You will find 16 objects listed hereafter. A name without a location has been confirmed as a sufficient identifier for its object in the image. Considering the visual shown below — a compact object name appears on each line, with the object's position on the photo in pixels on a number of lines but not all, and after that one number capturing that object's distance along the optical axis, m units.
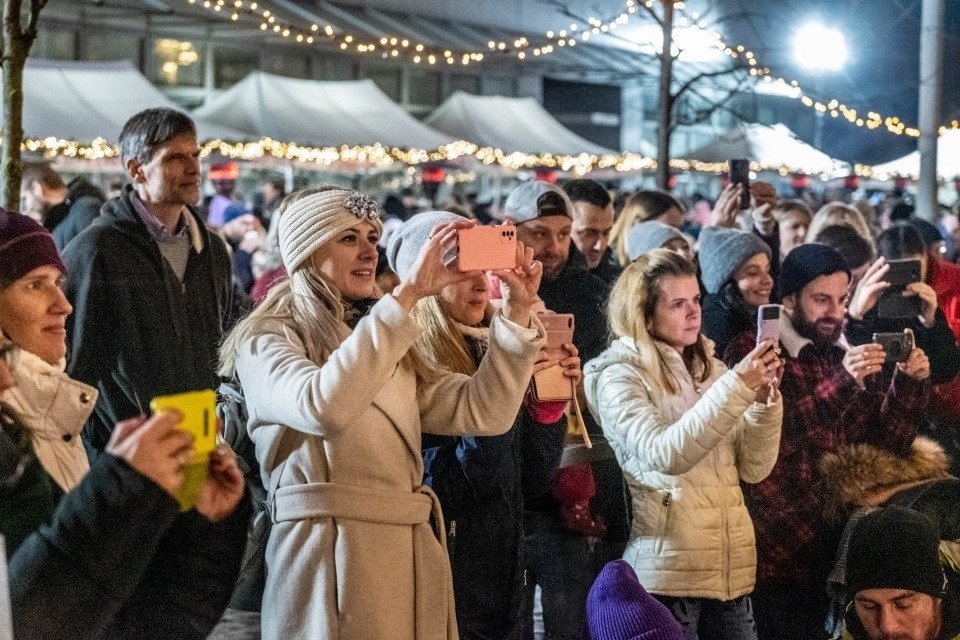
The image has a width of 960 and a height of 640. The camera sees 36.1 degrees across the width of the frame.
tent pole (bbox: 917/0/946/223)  15.88
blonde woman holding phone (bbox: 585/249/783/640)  4.77
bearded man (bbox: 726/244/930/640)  5.40
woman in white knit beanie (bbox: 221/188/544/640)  3.51
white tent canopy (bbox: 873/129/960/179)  23.86
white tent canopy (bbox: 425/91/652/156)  23.58
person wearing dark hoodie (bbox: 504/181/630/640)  5.20
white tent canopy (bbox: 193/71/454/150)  19.94
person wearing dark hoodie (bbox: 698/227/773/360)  6.61
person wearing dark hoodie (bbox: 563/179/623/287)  7.67
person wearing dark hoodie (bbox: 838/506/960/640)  4.50
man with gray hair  5.18
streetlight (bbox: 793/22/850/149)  21.14
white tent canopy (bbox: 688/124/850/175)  29.11
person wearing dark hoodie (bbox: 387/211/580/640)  4.22
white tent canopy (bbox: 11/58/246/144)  15.98
